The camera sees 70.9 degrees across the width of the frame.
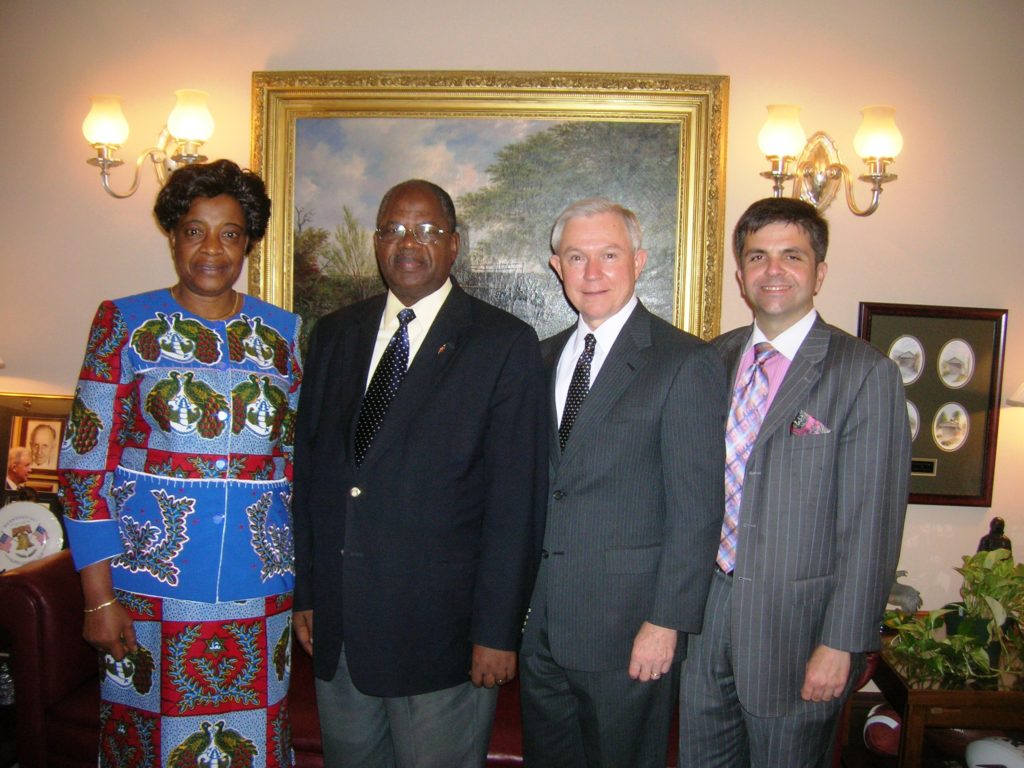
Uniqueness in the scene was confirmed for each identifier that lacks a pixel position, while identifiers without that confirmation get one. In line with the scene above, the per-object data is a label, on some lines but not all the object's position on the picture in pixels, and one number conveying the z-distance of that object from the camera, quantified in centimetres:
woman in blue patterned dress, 162
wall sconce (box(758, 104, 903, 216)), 266
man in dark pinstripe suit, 159
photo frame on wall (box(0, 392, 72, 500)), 308
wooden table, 224
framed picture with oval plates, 299
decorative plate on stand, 276
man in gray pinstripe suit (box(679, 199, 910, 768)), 163
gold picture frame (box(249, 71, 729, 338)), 293
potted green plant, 235
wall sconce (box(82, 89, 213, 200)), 272
